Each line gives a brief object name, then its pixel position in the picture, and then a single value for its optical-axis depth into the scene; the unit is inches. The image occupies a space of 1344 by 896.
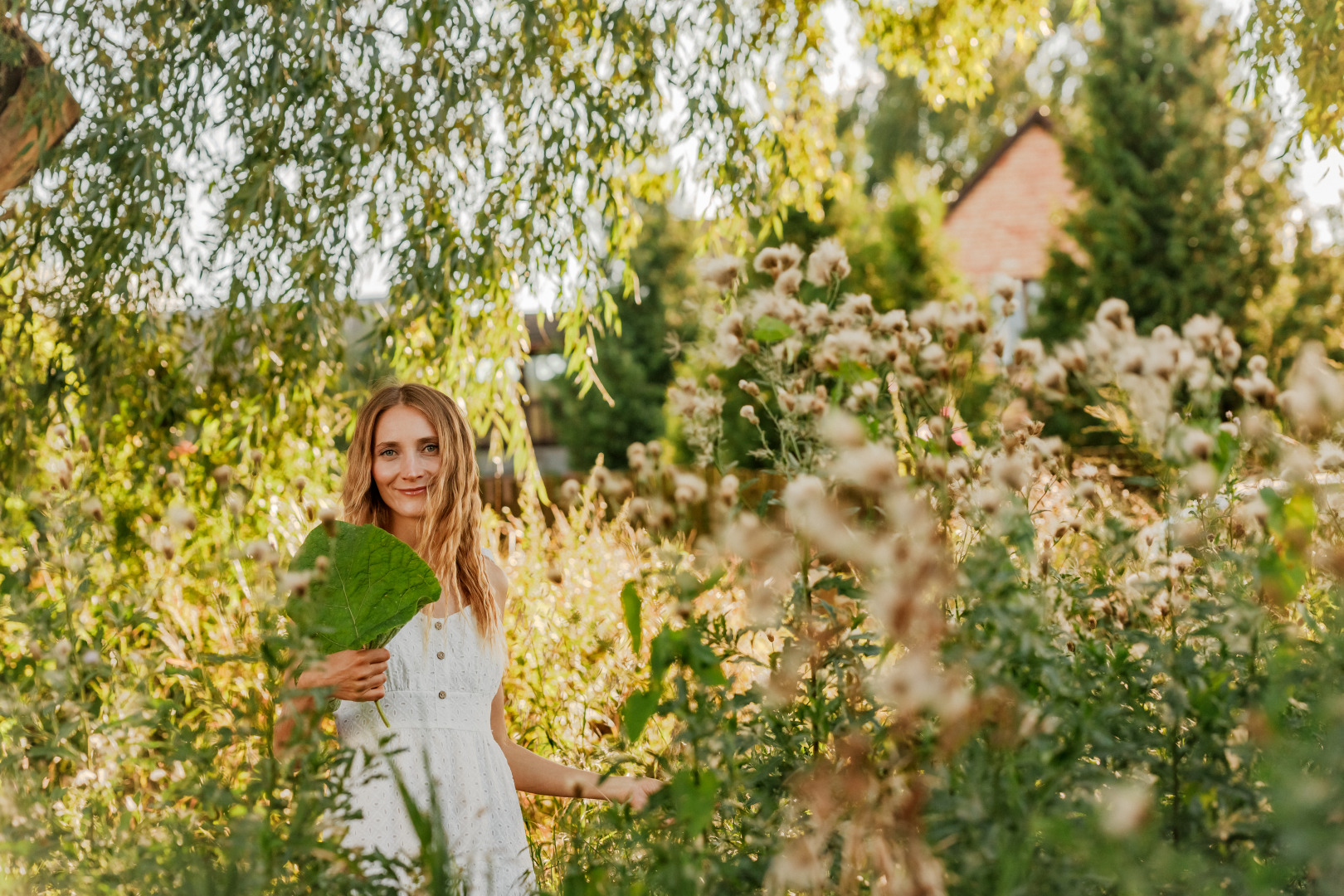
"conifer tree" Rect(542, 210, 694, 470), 689.6
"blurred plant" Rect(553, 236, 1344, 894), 43.1
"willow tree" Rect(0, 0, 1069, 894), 120.5
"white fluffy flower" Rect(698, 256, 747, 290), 71.4
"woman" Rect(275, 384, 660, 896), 77.3
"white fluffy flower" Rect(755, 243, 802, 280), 70.4
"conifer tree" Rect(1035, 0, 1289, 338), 479.5
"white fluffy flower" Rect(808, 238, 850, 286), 72.2
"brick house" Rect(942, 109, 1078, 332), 636.1
